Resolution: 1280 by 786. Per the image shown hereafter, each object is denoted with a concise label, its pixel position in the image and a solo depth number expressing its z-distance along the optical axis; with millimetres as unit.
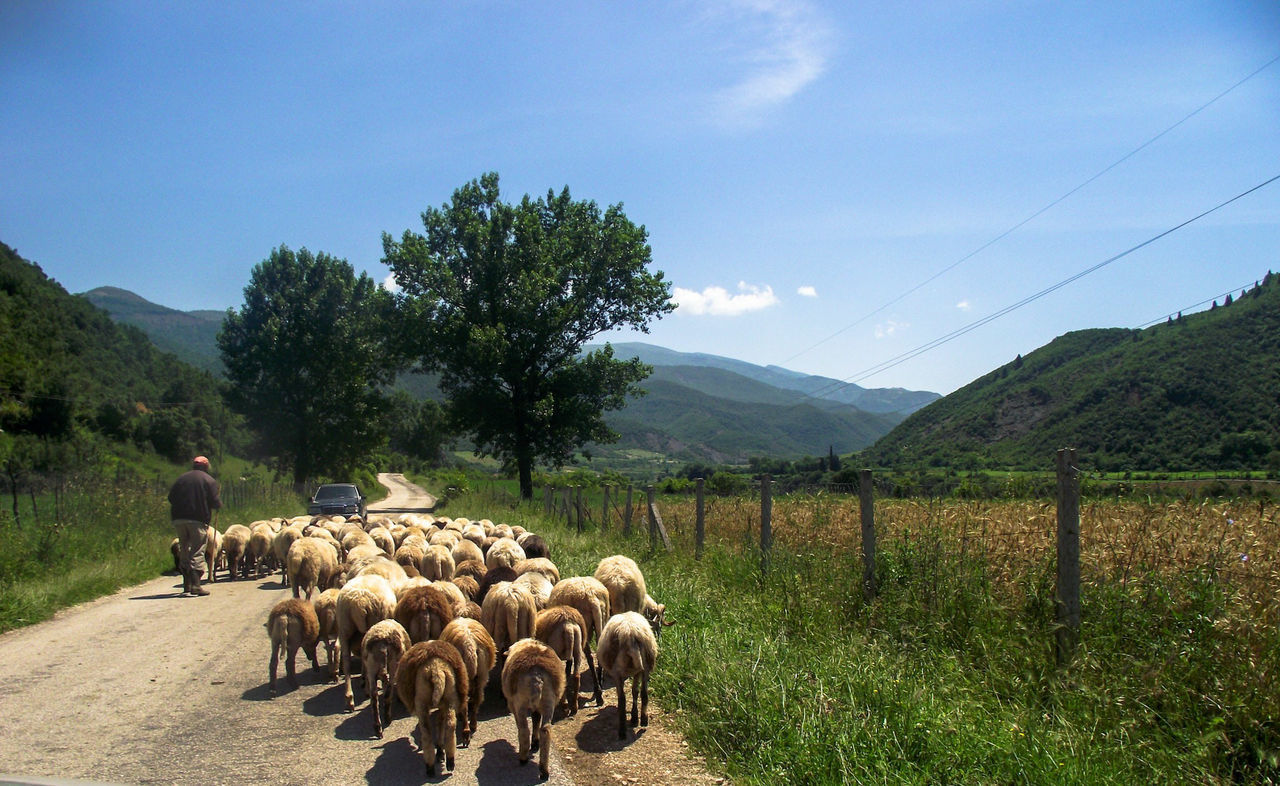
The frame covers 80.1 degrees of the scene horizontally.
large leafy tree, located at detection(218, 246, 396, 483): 46312
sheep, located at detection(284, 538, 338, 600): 10156
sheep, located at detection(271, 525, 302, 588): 14014
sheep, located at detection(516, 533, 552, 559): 12156
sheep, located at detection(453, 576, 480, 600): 8562
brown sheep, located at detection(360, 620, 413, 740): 5828
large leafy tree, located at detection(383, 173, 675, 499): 33688
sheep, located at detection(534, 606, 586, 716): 6258
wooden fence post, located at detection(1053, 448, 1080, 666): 5242
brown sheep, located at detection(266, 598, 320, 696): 6984
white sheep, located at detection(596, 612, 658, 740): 5664
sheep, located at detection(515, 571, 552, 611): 7742
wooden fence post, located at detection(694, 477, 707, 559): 11440
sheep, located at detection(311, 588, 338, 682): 7336
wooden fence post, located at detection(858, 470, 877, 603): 7188
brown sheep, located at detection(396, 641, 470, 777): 4953
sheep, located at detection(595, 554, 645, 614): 7770
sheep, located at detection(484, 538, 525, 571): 10005
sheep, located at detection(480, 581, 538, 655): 6871
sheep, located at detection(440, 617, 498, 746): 5734
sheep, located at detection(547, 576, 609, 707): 7066
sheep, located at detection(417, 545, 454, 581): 10172
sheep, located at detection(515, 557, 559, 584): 9036
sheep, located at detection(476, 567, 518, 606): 9164
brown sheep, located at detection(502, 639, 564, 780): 5016
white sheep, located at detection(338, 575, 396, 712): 6922
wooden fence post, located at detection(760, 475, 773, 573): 9156
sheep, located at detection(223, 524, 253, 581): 14477
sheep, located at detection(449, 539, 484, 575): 10742
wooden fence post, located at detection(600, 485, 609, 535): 18203
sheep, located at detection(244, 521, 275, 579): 14711
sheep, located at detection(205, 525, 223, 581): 13719
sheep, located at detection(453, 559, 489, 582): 9539
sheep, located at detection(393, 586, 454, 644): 6668
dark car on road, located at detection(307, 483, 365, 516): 24422
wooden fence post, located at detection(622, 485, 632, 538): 15339
